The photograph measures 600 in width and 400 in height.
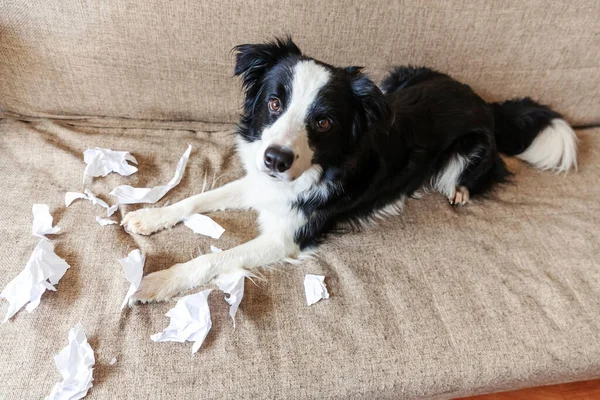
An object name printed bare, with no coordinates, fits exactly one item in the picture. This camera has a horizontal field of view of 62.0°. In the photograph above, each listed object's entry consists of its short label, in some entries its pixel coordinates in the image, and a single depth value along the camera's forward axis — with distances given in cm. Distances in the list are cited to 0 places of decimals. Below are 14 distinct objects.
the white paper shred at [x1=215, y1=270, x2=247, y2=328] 59
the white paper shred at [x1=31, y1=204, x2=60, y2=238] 62
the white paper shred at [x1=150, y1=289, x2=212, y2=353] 55
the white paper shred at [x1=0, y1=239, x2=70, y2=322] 55
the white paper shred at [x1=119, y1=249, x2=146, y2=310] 57
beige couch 54
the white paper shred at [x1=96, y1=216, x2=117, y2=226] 65
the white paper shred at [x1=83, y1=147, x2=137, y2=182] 72
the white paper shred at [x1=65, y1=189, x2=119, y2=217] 67
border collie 57
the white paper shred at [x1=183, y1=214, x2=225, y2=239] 68
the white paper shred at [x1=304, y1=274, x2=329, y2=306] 61
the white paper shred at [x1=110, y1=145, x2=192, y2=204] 70
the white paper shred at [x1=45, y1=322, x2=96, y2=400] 49
